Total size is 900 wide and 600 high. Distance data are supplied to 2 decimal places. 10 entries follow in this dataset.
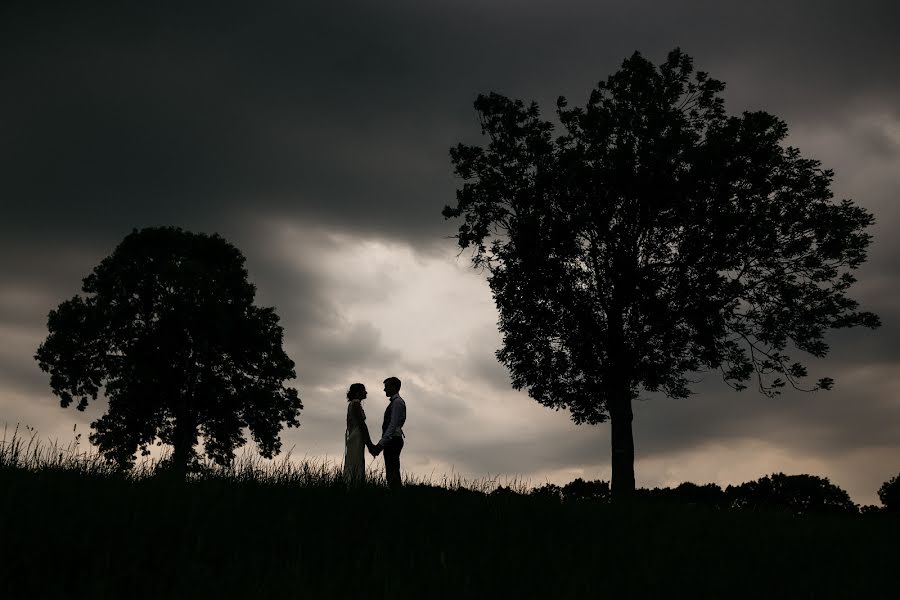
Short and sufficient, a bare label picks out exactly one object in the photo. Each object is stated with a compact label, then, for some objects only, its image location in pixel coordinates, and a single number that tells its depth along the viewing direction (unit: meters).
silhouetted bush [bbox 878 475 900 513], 24.15
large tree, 23.58
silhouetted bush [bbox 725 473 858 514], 23.02
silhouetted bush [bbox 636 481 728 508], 23.08
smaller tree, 32.06
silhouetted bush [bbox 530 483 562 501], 13.10
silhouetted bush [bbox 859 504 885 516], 21.88
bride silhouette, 15.27
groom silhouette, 14.82
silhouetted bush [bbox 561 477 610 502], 24.07
